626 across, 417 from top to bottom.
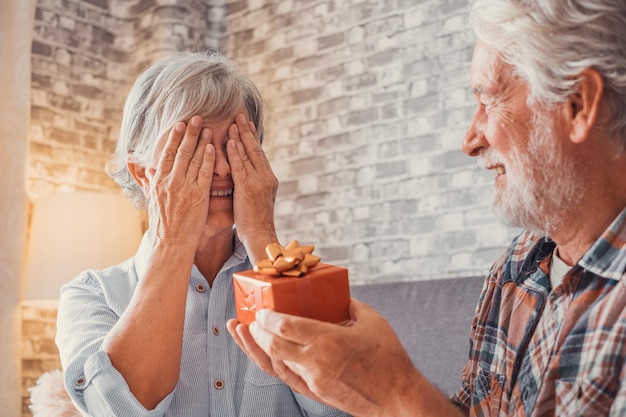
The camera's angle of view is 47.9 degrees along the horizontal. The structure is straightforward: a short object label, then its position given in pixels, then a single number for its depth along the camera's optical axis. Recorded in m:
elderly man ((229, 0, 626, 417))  0.94
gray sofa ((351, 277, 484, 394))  2.00
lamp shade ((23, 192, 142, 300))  2.63
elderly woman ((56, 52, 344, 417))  1.24
